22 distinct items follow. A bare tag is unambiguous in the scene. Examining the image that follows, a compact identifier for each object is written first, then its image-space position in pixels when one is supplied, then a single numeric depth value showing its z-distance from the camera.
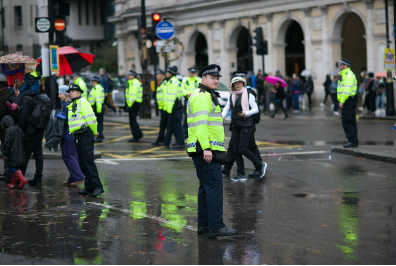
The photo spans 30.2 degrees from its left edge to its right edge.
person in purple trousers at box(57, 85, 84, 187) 11.19
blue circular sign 25.77
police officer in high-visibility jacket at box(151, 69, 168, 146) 17.52
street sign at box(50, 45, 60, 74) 15.22
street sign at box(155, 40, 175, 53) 26.41
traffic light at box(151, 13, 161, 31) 25.11
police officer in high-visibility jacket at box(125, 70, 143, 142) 18.58
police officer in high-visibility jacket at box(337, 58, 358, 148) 15.17
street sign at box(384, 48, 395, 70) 24.98
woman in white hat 11.44
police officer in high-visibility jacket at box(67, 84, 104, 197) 10.20
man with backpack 11.03
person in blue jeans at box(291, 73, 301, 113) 32.69
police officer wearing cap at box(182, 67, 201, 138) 18.44
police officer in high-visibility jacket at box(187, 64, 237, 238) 7.43
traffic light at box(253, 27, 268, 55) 30.47
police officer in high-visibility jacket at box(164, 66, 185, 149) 16.78
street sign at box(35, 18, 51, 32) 15.14
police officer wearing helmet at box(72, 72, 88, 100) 17.54
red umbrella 17.58
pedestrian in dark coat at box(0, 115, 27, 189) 10.89
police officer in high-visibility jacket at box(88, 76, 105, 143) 18.09
